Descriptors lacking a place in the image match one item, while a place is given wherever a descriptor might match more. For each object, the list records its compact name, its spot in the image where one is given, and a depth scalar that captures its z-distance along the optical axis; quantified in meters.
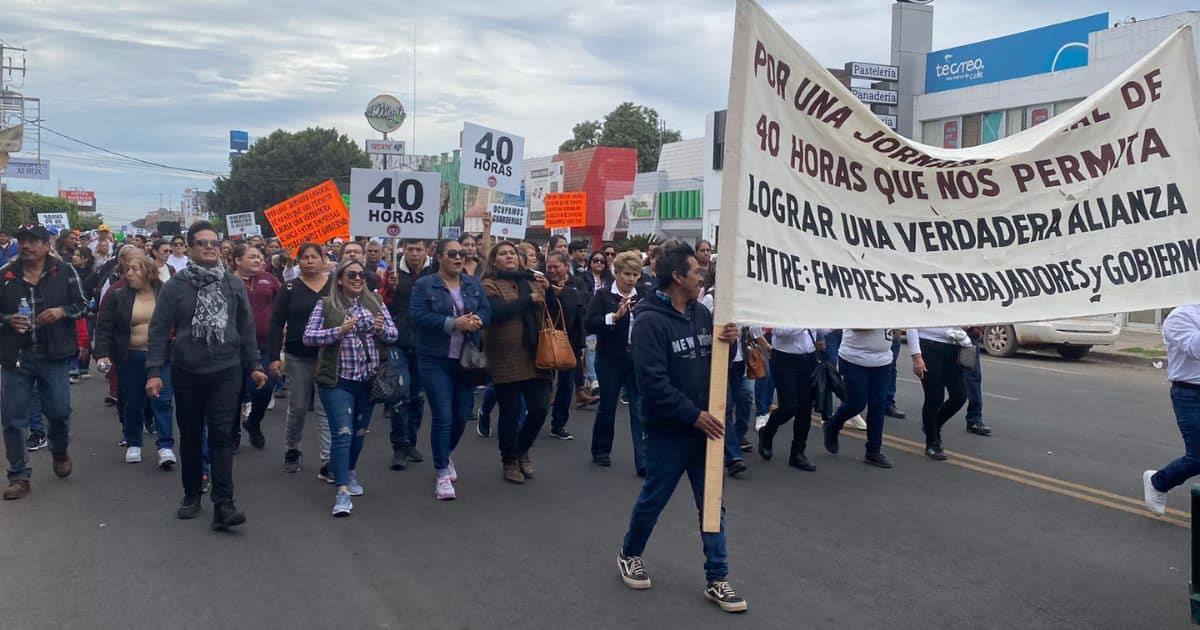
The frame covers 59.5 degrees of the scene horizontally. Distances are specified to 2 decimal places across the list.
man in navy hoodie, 5.31
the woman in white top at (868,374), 8.56
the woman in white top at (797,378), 8.73
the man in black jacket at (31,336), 7.57
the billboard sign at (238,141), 106.31
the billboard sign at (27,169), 52.81
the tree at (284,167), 72.81
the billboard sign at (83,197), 137.12
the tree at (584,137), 77.20
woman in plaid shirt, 7.21
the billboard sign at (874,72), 34.69
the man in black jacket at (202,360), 6.73
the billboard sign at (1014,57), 30.73
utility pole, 53.75
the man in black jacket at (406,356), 8.63
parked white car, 18.45
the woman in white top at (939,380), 9.21
